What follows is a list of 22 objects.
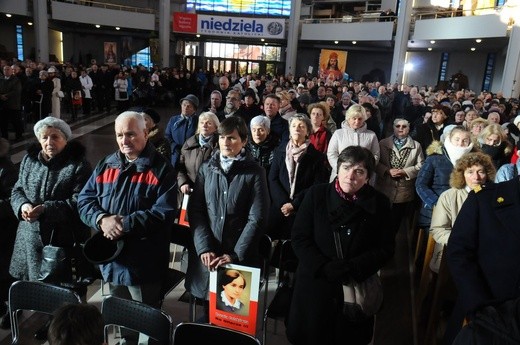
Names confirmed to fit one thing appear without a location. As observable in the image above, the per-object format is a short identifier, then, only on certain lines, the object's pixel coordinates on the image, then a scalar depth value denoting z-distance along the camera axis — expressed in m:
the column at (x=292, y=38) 24.69
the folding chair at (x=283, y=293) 2.70
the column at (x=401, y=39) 19.84
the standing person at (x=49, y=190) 2.96
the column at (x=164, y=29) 23.92
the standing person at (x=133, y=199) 2.67
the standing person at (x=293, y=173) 3.79
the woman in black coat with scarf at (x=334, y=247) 2.36
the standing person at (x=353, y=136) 4.61
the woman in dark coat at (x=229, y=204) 2.83
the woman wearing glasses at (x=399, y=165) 4.69
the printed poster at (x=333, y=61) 23.50
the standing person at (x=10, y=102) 9.02
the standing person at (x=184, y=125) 5.21
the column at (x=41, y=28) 20.45
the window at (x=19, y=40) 23.92
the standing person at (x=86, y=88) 13.59
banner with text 24.16
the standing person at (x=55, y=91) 11.41
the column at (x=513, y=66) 14.34
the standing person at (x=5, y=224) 3.25
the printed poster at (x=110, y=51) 27.17
